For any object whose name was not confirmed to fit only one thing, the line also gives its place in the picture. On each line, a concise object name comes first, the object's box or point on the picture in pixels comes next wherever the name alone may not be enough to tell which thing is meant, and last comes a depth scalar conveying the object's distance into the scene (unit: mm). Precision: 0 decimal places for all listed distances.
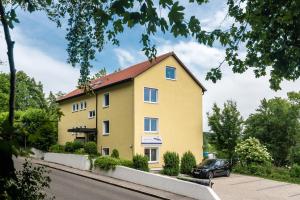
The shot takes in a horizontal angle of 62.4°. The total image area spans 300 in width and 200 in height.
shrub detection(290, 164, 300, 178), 21963
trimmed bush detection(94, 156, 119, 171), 18845
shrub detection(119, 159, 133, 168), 18955
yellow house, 21829
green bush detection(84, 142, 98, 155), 22297
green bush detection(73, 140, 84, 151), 23051
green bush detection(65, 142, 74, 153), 23147
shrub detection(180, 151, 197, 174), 21199
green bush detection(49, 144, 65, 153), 24016
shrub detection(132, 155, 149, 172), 18792
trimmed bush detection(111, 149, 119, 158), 21294
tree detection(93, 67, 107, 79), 38246
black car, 20187
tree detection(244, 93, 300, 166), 34649
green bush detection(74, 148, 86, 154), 22014
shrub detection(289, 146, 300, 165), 31664
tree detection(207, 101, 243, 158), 24541
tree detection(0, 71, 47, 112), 37852
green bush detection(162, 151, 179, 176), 20099
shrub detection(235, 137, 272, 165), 23892
